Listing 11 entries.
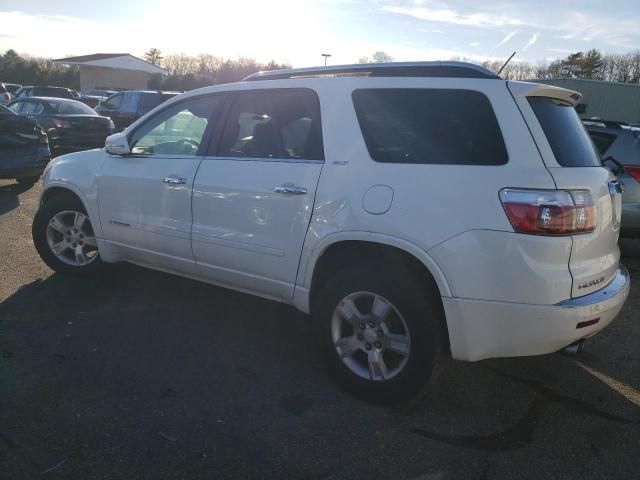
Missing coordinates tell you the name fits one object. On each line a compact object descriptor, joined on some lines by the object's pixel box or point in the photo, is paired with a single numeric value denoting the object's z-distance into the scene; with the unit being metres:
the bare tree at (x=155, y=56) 81.56
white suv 2.67
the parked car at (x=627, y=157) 6.21
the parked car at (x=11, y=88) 34.19
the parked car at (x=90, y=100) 28.61
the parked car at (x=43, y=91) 24.30
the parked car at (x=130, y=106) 17.14
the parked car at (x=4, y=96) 21.49
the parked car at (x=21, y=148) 8.70
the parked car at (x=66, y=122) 12.78
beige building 54.97
